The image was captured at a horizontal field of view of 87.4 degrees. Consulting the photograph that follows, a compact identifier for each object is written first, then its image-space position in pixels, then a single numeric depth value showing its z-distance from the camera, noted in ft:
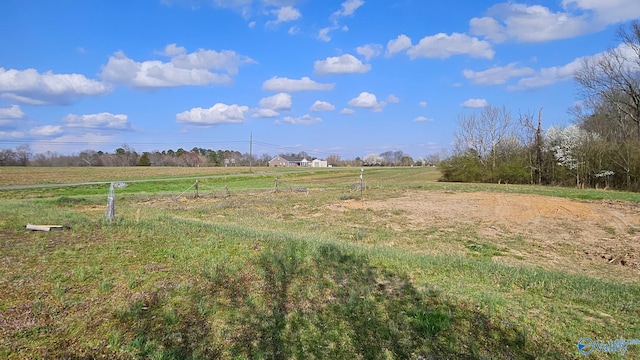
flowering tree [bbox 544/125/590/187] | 94.48
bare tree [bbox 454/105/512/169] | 123.82
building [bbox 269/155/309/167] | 456.04
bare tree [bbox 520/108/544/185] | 106.52
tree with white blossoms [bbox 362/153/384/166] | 467.52
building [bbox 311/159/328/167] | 467.89
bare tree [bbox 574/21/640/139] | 105.09
